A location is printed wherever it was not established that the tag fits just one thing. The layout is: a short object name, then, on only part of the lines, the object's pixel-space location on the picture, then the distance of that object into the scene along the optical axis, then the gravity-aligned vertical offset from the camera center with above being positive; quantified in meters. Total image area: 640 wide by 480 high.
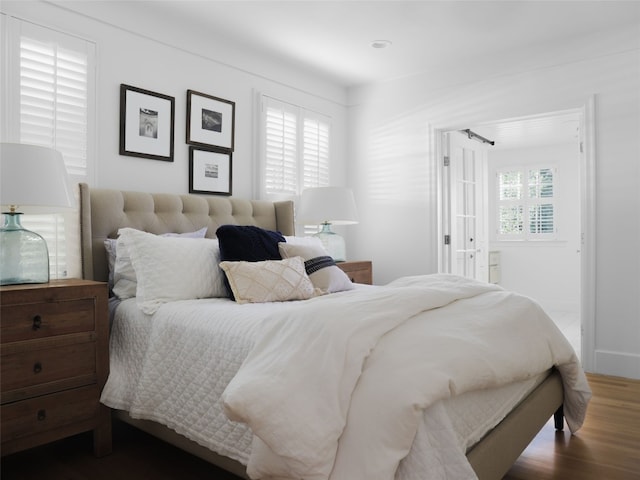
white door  4.52 +0.36
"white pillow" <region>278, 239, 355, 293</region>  2.84 -0.15
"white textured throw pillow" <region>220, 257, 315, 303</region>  2.42 -0.20
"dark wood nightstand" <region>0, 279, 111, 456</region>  2.01 -0.53
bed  1.38 -0.51
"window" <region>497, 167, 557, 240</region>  7.13 +0.59
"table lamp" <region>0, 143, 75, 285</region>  2.18 +0.19
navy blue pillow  2.65 -0.02
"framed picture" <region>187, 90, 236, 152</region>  3.46 +0.88
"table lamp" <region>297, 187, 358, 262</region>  3.98 +0.26
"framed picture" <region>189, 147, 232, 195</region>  3.49 +0.52
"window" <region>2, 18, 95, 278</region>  2.58 +0.76
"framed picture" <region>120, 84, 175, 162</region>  3.07 +0.76
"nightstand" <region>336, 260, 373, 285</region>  3.98 -0.23
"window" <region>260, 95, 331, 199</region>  4.05 +0.81
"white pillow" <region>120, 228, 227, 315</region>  2.40 -0.14
